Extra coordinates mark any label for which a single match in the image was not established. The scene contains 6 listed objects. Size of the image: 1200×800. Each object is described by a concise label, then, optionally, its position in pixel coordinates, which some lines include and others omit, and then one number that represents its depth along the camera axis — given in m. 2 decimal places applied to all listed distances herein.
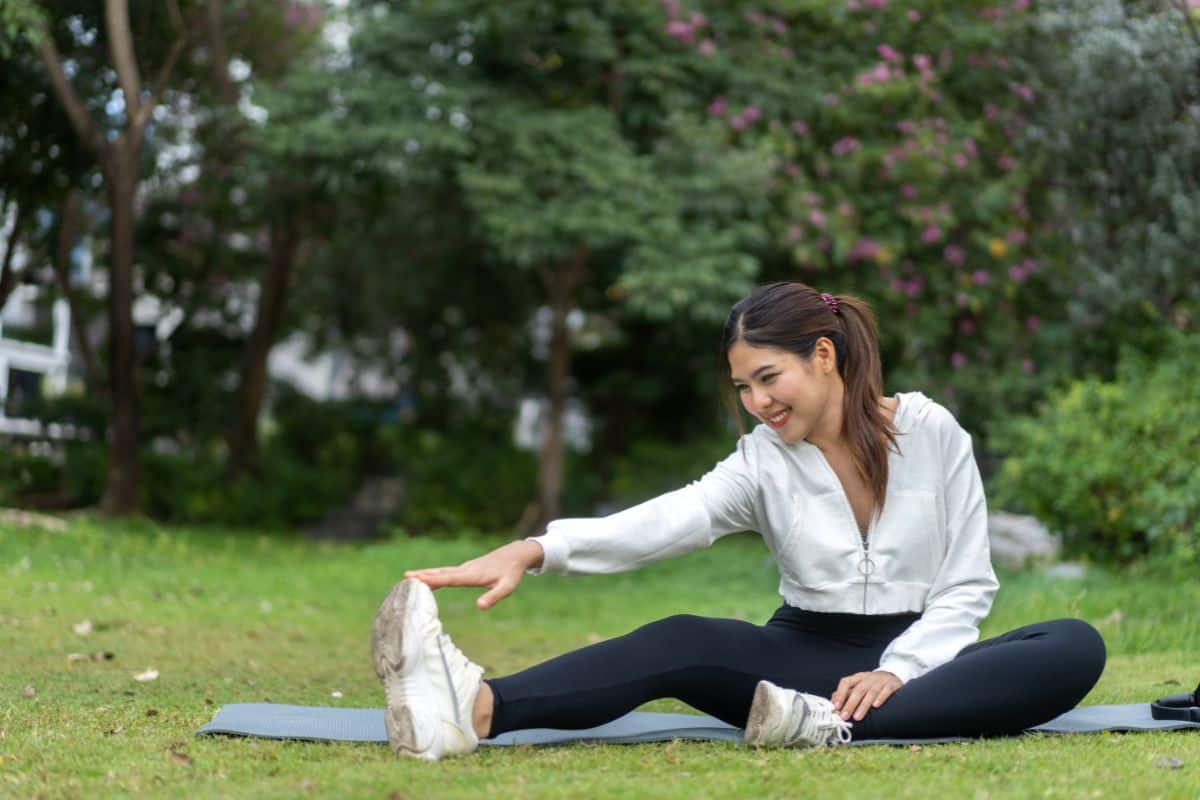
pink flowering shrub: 10.37
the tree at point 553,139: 9.77
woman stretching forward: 3.08
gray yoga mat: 3.18
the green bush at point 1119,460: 6.92
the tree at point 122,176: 10.34
